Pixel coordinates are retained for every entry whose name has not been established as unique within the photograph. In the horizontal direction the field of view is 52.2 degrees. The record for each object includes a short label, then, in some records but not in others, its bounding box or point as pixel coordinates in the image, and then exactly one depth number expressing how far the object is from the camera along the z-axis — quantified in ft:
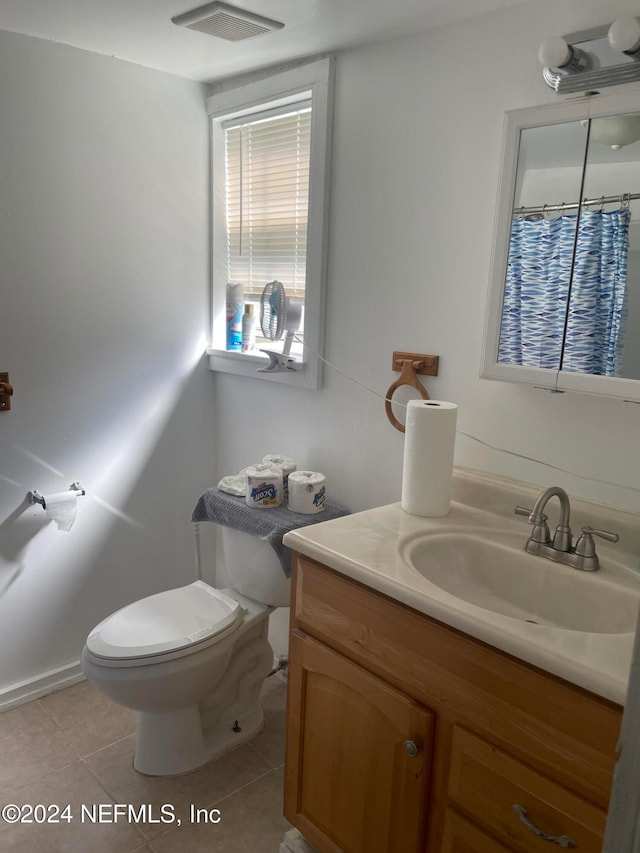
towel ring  5.86
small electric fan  6.97
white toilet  5.72
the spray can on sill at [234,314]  7.85
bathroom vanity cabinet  3.30
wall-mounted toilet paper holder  6.96
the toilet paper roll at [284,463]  6.81
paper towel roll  5.11
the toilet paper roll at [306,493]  6.43
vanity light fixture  4.01
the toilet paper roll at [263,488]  6.50
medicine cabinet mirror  4.26
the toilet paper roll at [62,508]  6.95
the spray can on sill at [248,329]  7.83
